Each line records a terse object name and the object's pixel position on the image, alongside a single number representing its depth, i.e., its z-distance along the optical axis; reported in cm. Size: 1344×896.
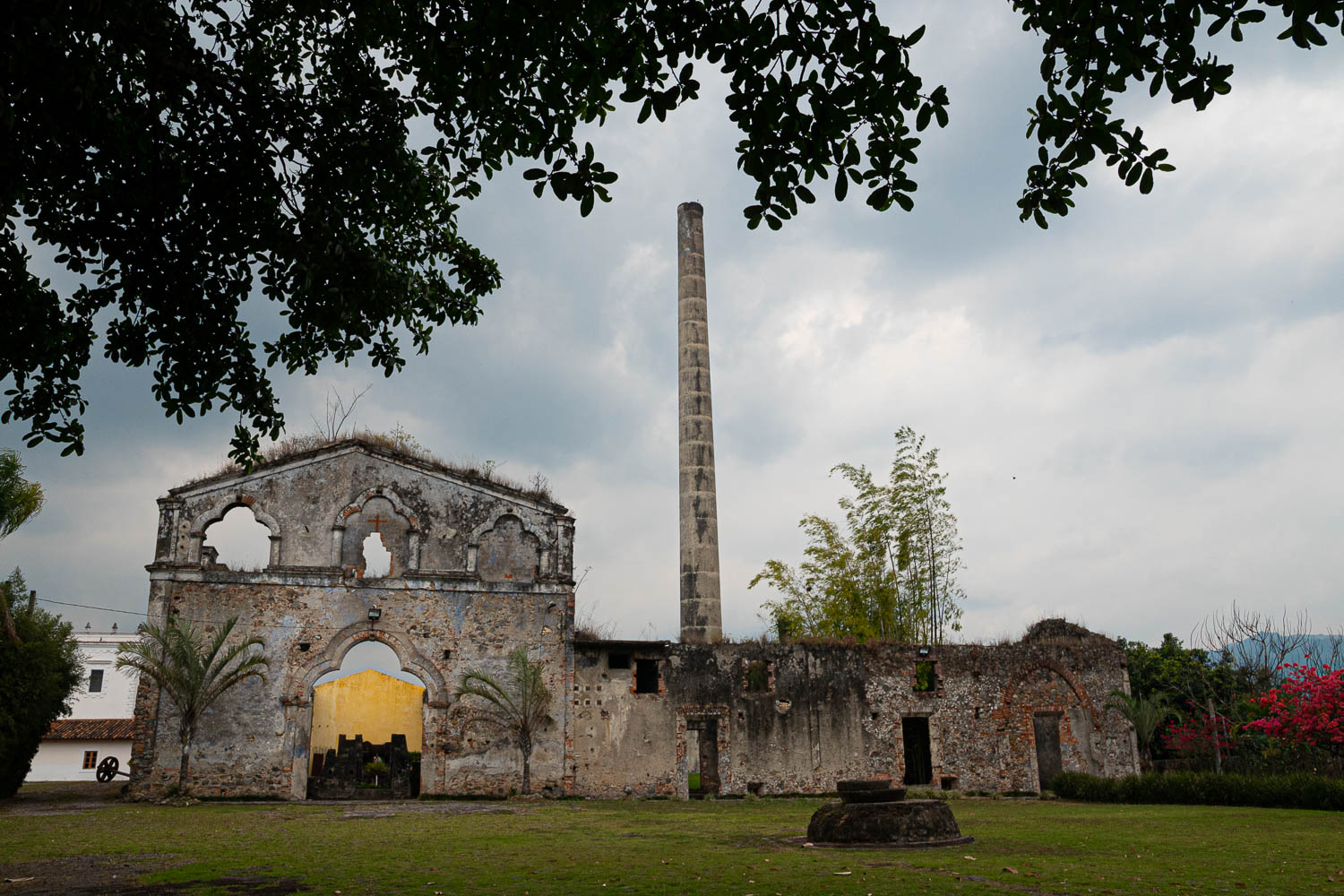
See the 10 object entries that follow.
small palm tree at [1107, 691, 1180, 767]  2320
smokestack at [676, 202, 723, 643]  2698
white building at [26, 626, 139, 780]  3691
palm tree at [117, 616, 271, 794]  1897
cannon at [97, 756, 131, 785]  2680
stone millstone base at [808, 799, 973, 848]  1050
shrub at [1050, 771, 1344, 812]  1641
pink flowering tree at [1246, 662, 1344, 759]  1719
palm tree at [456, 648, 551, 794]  2067
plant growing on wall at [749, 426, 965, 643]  3023
